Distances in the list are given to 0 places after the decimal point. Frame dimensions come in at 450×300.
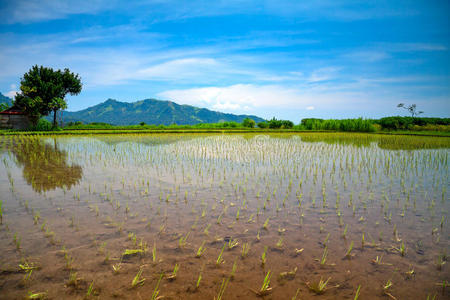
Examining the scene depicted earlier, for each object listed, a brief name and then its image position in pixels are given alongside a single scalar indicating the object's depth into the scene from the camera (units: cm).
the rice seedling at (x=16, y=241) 293
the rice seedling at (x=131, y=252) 279
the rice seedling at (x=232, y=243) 300
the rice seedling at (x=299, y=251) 287
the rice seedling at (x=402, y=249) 290
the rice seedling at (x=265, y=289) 221
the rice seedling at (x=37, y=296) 212
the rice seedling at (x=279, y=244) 300
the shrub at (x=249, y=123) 3862
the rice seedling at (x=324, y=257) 267
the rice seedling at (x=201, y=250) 280
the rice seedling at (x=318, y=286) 226
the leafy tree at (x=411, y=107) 5187
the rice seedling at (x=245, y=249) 281
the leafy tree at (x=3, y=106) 3429
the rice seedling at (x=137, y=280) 231
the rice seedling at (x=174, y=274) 241
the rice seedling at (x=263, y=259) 265
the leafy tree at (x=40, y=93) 3136
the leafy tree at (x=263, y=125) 3878
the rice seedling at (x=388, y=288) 222
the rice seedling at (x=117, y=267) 249
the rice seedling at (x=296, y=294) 217
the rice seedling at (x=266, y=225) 354
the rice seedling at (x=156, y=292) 217
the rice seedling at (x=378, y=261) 270
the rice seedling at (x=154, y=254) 268
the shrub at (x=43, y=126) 3057
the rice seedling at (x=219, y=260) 265
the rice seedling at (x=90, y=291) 216
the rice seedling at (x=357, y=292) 216
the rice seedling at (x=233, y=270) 246
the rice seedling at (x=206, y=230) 334
